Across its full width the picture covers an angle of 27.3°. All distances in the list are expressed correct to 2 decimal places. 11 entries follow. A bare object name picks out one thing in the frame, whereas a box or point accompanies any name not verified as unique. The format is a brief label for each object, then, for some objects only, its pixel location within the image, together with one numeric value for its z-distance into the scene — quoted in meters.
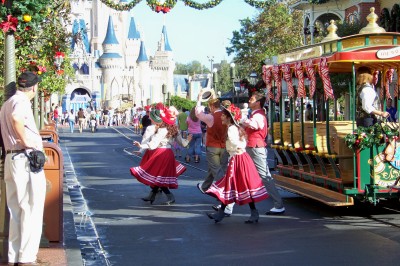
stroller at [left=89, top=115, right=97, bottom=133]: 52.97
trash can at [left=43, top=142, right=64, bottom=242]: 8.98
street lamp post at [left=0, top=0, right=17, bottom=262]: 7.76
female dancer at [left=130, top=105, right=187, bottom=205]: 13.39
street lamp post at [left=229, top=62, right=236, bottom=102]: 34.31
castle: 126.64
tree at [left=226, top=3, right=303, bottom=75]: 46.19
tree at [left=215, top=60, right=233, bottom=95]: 117.88
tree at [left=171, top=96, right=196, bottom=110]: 94.14
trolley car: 11.10
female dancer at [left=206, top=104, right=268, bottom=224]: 10.95
